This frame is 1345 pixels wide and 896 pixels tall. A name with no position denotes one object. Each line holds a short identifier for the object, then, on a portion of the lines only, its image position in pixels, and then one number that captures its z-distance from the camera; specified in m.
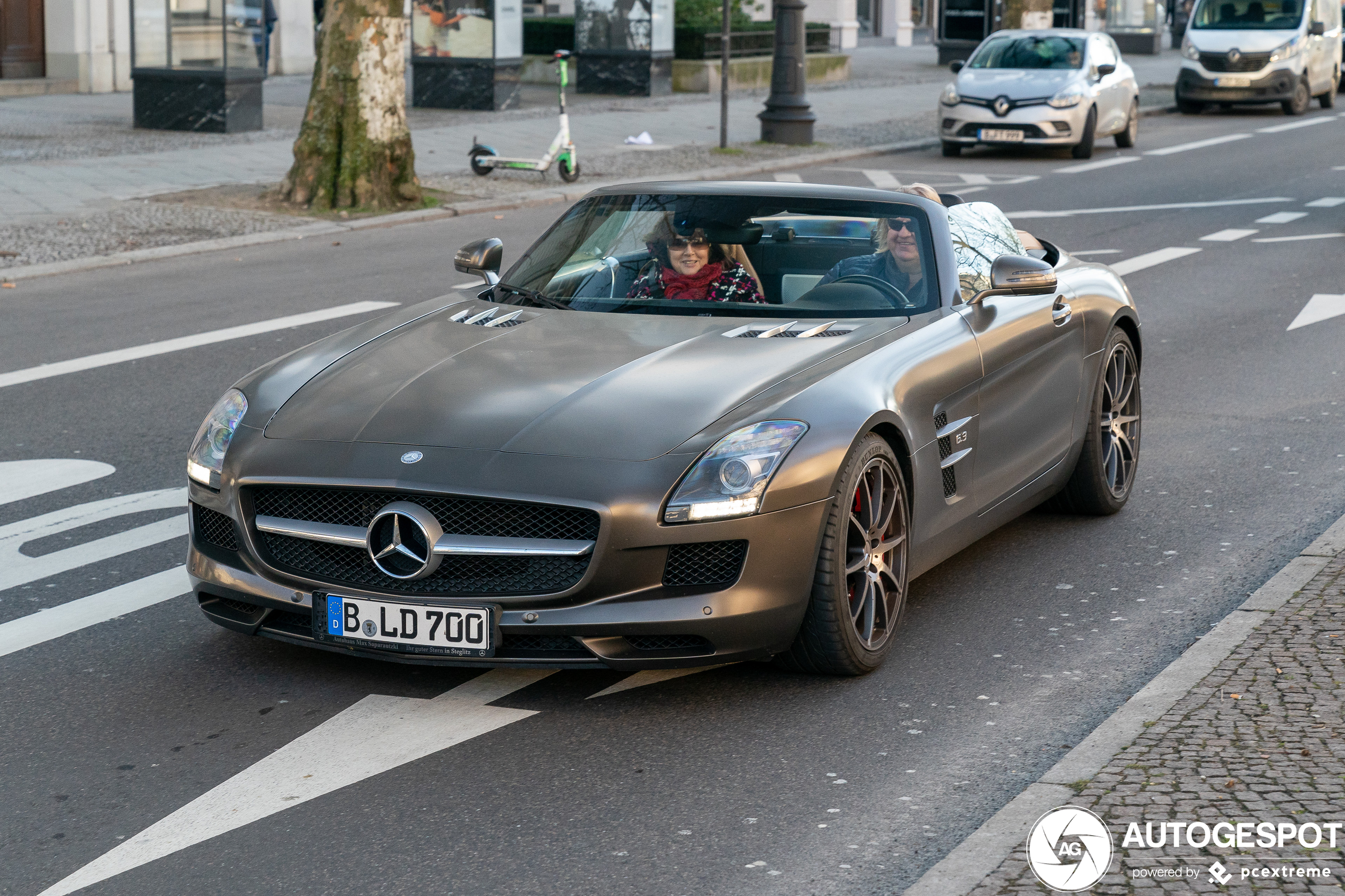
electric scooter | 18.61
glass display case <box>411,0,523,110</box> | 26.61
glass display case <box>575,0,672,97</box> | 30.75
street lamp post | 23.62
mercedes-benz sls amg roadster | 4.62
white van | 30.98
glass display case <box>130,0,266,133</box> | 22.02
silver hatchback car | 23.16
